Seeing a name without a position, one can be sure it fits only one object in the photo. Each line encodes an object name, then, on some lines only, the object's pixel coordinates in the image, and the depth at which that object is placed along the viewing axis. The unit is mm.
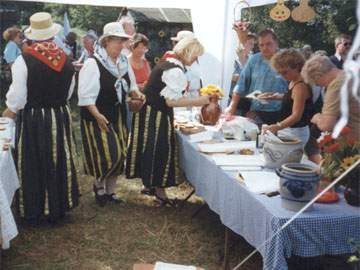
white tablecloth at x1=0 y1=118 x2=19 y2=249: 2348
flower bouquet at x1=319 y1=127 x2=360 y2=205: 1946
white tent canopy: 4770
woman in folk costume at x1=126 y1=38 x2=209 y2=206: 3326
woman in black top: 2998
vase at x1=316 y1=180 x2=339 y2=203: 2051
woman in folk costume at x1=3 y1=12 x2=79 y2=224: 3037
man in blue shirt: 3846
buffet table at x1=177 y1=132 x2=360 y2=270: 1906
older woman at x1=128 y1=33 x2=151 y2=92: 4680
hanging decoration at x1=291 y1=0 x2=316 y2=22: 4445
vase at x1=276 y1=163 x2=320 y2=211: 1875
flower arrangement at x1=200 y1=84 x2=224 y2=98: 3623
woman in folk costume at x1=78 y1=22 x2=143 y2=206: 3457
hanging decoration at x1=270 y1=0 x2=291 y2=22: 4516
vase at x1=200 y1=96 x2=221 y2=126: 3756
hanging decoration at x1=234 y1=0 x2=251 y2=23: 4561
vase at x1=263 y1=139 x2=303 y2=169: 2424
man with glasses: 4680
